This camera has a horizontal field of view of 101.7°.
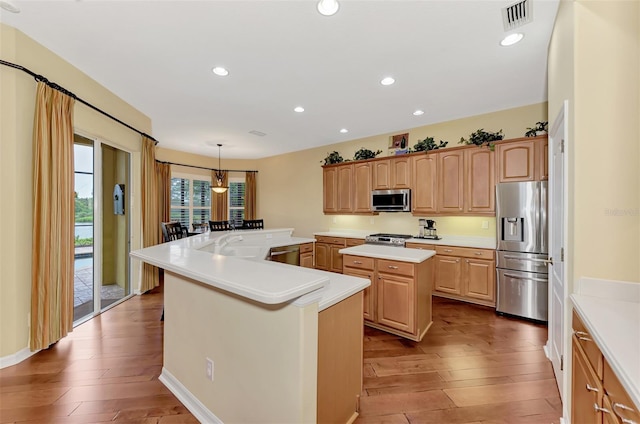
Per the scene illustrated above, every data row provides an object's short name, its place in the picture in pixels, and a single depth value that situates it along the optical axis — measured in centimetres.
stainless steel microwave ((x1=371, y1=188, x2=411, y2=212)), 465
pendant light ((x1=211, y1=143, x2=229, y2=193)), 628
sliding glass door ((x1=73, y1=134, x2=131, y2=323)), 323
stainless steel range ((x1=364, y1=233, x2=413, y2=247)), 450
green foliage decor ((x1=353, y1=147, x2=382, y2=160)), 531
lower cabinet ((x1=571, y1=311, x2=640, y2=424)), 88
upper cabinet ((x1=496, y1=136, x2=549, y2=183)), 341
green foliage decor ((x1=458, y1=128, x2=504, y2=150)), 382
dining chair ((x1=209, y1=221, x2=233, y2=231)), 479
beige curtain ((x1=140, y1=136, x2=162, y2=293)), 429
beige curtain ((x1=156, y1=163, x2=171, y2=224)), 622
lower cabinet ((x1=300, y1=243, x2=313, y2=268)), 434
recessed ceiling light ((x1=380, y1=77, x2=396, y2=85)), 301
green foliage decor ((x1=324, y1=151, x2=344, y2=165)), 583
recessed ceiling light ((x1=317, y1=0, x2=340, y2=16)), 186
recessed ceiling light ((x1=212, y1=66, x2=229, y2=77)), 277
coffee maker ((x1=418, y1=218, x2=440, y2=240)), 455
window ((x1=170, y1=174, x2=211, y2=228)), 682
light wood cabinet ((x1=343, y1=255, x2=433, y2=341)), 269
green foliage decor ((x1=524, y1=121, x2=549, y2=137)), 349
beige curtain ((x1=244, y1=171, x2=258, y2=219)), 767
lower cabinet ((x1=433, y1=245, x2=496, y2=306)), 367
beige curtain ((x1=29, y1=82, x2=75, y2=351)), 240
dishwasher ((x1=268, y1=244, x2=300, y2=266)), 369
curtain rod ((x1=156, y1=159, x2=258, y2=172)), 649
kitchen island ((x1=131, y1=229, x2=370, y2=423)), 121
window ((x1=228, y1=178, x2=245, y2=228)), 778
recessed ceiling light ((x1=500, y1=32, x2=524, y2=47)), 224
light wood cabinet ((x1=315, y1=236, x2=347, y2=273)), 532
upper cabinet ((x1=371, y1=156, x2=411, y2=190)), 470
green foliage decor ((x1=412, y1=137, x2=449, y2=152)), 441
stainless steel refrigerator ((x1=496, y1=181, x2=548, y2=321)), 320
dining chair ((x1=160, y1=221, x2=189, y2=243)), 367
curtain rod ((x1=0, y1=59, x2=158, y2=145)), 222
